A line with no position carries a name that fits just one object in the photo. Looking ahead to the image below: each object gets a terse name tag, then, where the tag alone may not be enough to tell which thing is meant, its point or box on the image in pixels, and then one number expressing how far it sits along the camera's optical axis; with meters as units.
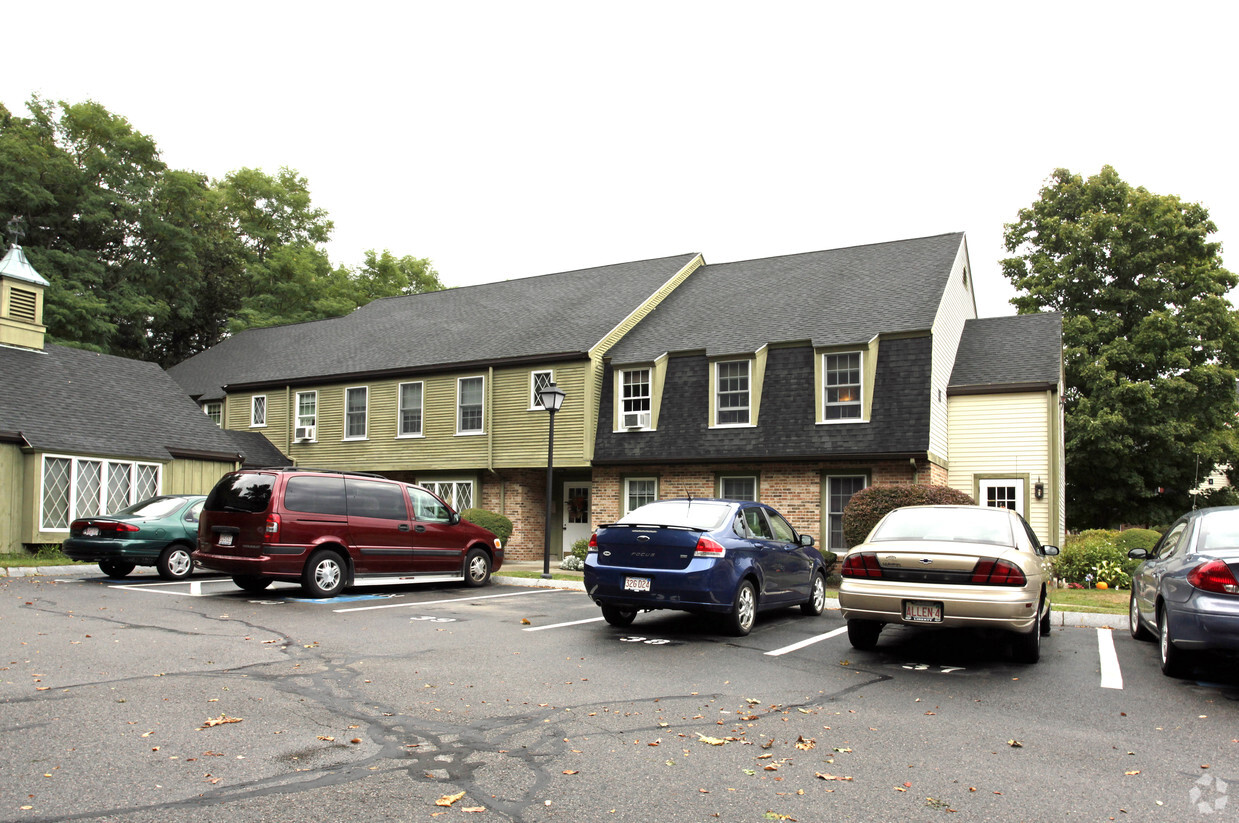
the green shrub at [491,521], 22.09
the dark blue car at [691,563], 9.92
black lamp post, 17.80
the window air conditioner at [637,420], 22.91
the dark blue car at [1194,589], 7.23
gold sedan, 8.12
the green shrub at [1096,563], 16.75
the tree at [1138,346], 29.33
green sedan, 15.07
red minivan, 12.66
